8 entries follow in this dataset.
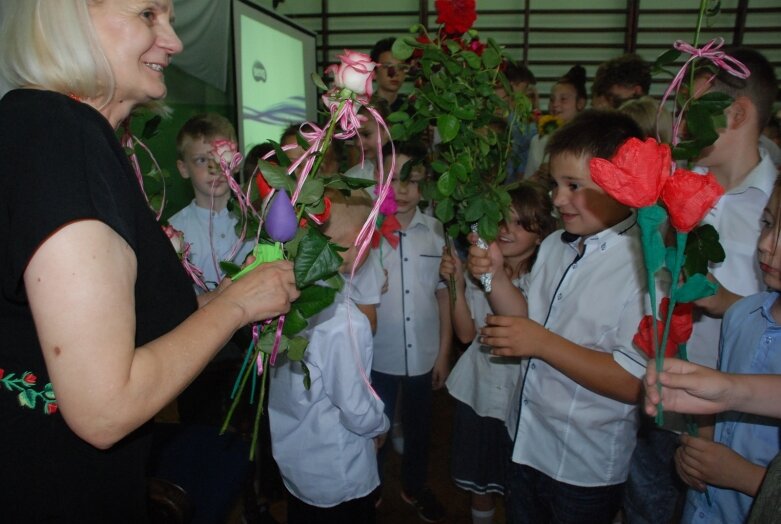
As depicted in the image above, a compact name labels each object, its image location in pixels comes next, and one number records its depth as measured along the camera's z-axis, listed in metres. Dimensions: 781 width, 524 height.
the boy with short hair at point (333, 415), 1.37
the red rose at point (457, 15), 1.46
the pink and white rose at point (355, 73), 0.94
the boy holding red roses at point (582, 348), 1.33
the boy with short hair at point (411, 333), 2.21
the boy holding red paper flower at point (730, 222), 1.52
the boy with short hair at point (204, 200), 2.27
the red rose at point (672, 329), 0.95
